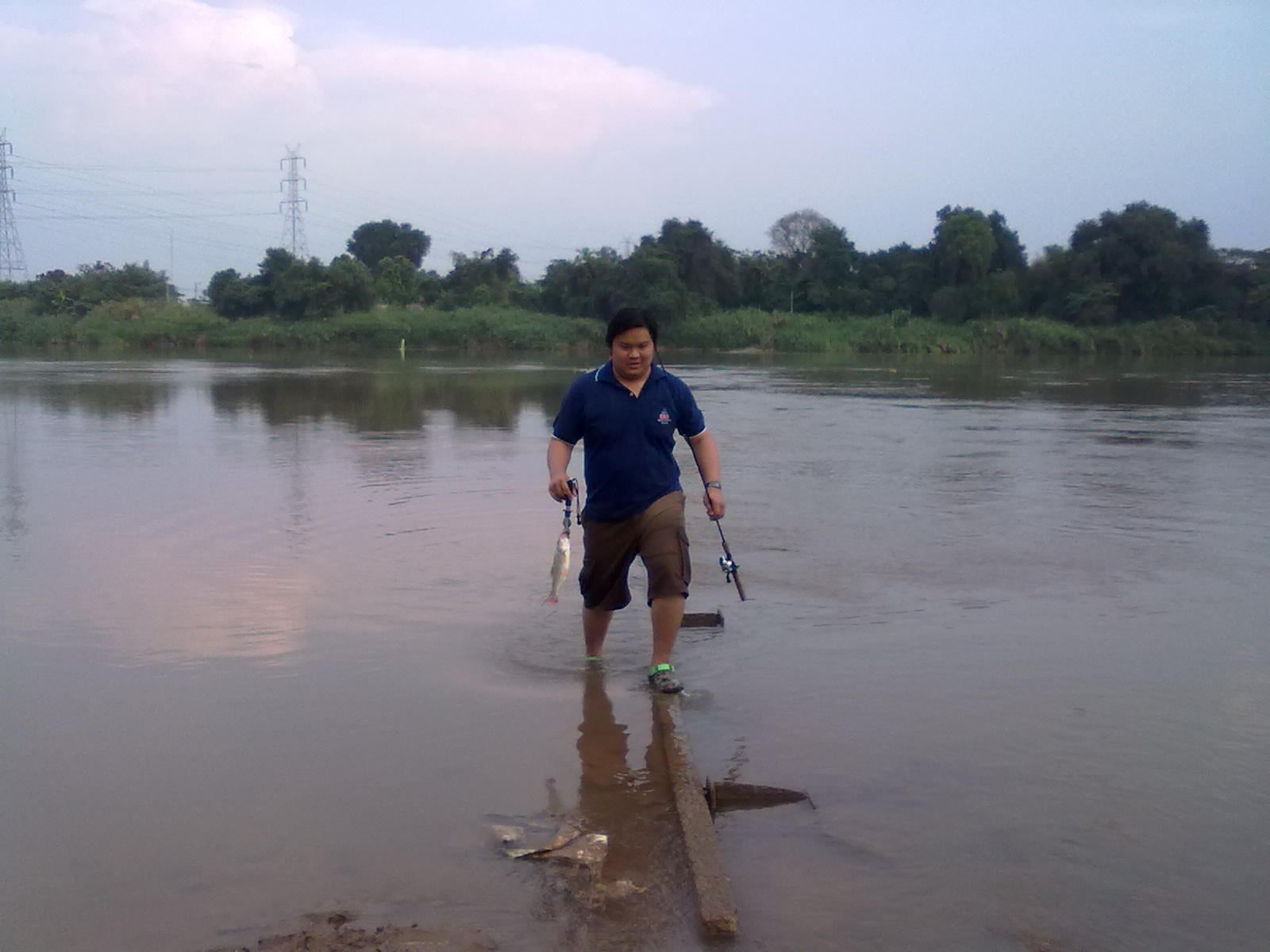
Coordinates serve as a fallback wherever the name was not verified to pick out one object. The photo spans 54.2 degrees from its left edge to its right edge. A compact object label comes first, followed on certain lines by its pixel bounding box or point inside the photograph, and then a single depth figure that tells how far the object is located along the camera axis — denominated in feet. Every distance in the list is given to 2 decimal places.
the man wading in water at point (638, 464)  17.53
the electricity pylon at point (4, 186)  219.86
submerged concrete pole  11.05
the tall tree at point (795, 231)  287.28
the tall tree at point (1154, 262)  222.69
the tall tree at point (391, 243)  299.79
